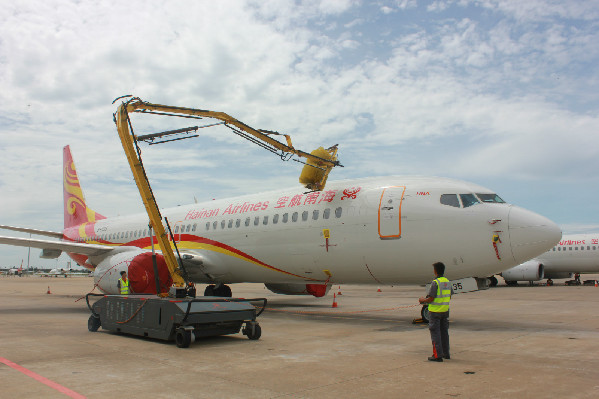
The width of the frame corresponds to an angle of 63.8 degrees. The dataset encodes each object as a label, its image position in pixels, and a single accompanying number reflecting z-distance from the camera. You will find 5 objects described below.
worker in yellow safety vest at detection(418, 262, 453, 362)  7.30
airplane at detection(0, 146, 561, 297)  10.51
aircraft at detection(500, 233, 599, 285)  31.92
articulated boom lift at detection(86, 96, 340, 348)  8.73
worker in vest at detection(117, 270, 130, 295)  13.84
